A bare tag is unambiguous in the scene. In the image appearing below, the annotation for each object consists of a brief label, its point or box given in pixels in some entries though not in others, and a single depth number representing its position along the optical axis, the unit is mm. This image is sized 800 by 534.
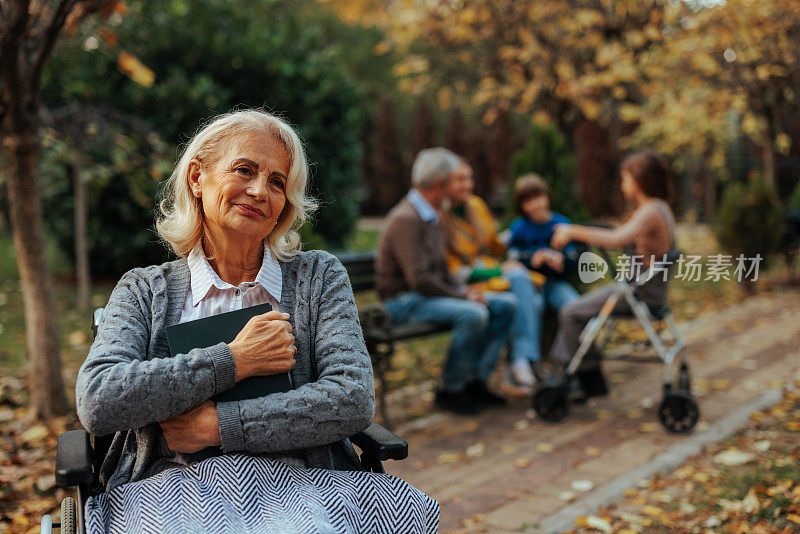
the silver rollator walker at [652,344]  5160
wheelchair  2180
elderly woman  2186
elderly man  5523
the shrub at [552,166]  7277
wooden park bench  5223
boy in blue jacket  6121
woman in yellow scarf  5832
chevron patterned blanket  2133
